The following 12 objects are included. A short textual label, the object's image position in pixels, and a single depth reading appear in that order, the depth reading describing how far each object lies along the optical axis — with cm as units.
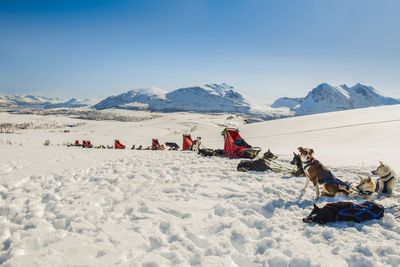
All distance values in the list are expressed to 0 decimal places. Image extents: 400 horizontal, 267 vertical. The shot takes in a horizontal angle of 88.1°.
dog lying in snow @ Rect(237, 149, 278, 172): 781
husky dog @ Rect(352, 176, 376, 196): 487
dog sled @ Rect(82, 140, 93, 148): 1767
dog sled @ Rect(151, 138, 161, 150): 1706
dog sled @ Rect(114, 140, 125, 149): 1867
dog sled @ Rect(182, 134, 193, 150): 1731
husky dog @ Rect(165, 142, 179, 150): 1728
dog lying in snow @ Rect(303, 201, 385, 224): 374
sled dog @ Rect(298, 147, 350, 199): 488
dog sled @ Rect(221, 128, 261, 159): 1097
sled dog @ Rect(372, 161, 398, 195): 487
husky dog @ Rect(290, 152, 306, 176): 693
